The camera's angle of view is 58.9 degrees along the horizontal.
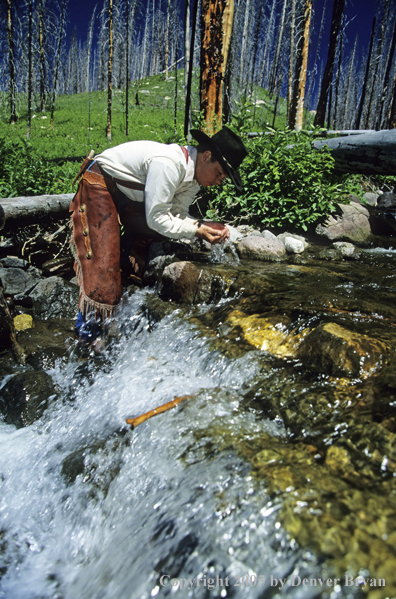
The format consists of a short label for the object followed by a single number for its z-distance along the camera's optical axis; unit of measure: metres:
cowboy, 3.17
